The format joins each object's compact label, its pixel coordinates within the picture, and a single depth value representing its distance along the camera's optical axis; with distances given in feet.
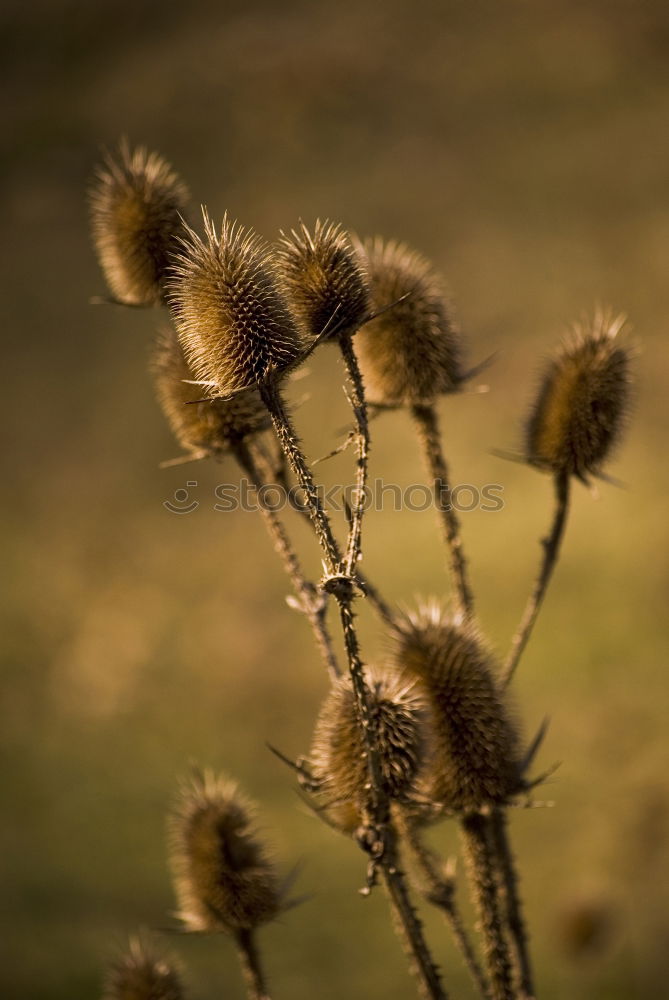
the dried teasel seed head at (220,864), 16.20
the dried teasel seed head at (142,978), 16.40
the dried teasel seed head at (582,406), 19.04
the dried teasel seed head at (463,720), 15.16
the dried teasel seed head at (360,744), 13.96
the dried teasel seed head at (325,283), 13.79
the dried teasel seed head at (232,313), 12.76
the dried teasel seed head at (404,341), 18.66
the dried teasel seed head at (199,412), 16.58
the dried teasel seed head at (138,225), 16.42
